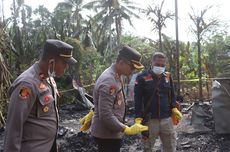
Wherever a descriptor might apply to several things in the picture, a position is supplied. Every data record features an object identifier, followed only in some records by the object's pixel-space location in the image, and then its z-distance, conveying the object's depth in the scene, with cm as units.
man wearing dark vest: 343
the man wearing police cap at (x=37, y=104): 173
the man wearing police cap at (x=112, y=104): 236
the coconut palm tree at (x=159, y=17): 1099
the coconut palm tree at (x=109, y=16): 2275
